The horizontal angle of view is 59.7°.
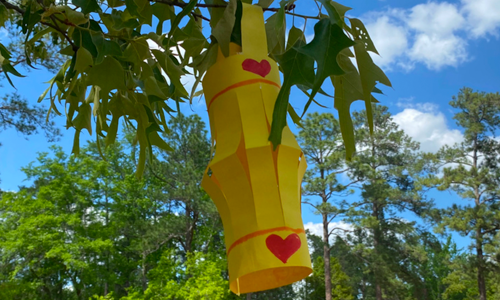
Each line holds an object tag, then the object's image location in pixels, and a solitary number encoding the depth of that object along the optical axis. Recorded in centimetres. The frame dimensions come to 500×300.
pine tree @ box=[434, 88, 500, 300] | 1350
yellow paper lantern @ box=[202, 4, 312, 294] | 53
